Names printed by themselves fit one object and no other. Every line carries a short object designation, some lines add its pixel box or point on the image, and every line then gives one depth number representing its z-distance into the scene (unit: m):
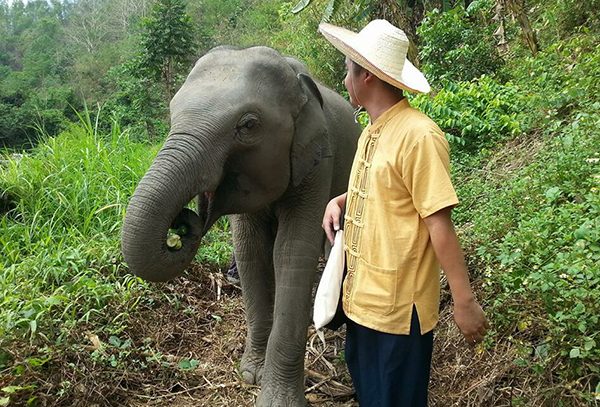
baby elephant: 2.60
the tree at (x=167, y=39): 16.05
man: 2.06
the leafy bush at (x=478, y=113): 6.08
